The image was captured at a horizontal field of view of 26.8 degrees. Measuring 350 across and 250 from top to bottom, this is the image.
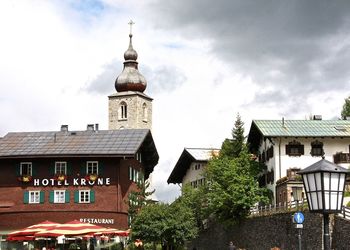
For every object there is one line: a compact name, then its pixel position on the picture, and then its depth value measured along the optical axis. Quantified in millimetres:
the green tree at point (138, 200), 53875
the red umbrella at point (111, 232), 36728
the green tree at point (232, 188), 47594
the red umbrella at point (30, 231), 36938
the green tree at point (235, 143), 52156
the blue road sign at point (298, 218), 22750
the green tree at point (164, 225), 46812
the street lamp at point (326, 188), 11828
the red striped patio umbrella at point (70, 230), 35488
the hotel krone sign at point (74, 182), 55312
